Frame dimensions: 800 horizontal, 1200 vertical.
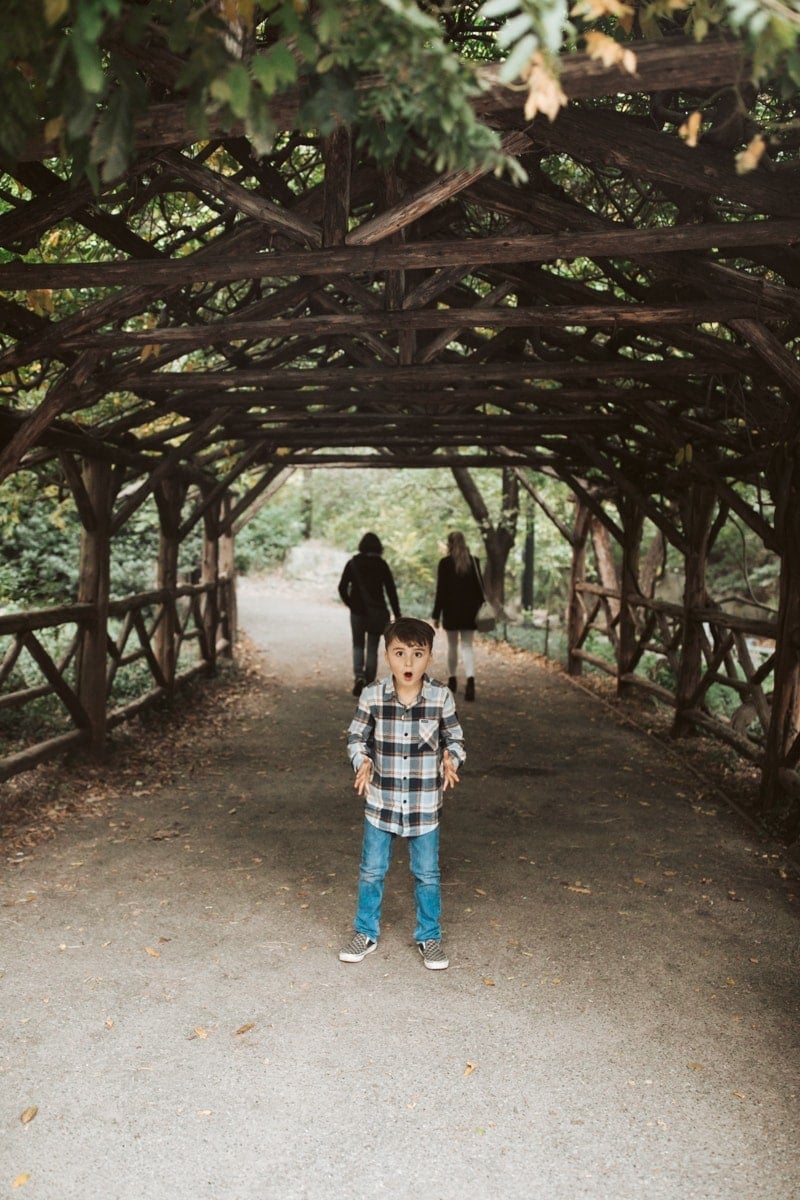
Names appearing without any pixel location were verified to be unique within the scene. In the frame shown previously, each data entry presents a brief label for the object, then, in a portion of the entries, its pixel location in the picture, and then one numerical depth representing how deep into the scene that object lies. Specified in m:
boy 4.35
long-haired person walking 11.45
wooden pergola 4.11
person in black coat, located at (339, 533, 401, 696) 11.00
